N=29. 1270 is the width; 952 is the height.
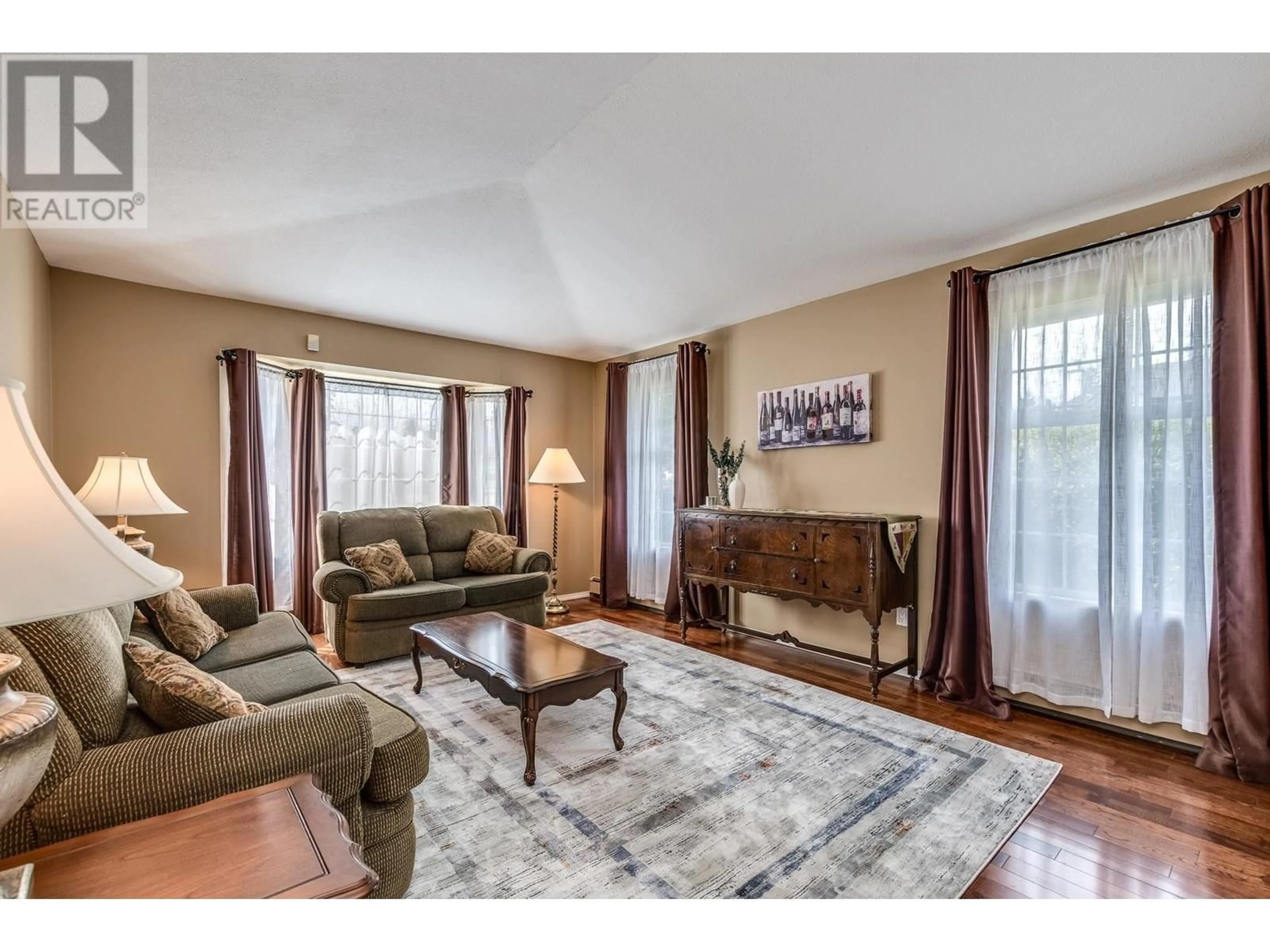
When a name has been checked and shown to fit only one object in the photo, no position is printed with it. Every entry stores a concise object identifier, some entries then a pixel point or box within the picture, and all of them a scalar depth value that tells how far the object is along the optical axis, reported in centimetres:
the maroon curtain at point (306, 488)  455
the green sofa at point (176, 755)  119
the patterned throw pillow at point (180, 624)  246
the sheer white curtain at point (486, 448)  559
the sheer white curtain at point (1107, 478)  261
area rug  177
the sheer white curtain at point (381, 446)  491
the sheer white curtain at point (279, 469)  453
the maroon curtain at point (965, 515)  320
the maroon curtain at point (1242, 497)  236
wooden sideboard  333
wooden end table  88
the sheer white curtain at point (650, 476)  537
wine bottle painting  389
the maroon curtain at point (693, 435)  491
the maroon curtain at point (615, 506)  570
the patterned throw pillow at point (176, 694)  152
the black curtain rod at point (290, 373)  413
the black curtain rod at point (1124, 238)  248
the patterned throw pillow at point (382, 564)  411
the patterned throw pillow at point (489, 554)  472
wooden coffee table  232
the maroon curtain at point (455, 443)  536
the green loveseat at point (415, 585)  381
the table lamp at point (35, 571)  74
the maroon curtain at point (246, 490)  410
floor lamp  540
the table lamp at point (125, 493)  299
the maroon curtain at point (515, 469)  558
